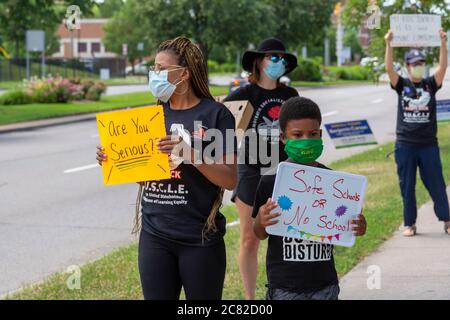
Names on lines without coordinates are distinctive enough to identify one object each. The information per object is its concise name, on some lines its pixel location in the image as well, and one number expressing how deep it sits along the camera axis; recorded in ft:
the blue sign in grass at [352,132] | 29.73
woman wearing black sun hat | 20.66
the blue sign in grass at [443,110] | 34.65
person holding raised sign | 28.30
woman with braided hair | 14.02
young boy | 13.57
